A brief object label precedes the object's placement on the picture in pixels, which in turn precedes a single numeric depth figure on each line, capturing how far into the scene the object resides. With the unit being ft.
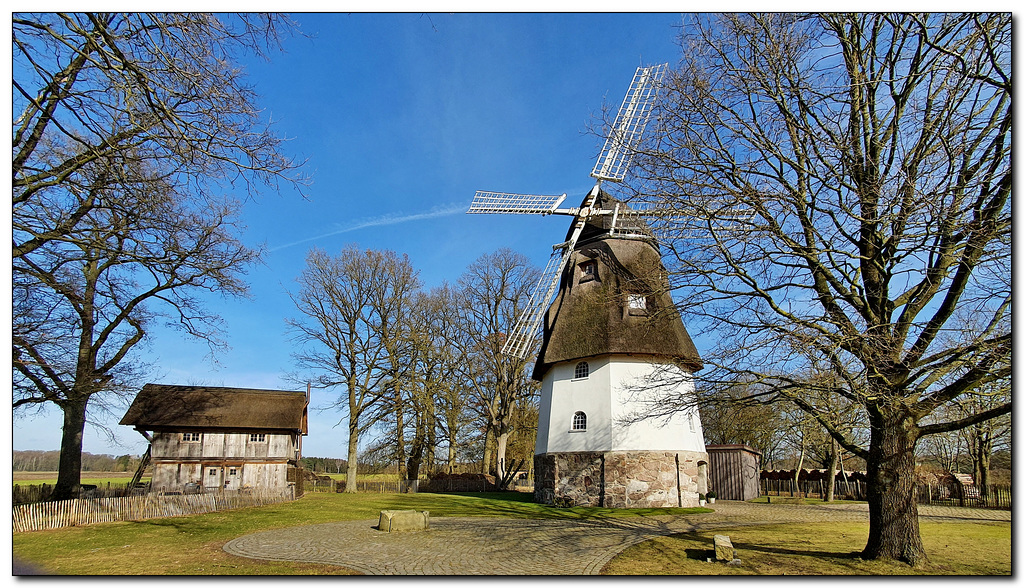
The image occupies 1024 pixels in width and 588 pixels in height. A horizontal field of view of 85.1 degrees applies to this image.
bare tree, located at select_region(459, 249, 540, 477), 106.22
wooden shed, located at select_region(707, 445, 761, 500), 87.30
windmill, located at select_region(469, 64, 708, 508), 66.95
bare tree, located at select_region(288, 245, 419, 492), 107.45
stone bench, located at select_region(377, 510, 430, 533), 46.24
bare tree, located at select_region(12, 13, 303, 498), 21.40
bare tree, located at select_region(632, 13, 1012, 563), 24.30
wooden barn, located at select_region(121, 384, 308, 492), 84.02
